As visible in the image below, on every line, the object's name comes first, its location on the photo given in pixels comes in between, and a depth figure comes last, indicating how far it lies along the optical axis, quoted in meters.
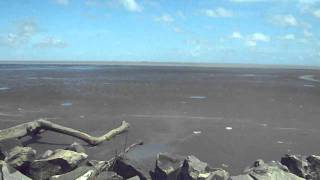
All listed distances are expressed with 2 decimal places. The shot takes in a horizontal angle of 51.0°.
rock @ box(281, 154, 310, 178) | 7.79
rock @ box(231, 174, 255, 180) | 7.03
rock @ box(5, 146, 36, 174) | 7.48
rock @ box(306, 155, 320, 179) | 7.87
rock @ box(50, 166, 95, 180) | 7.00
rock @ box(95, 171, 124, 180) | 7.09
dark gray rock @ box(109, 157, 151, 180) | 7.61
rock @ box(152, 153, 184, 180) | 7.45
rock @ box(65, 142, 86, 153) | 8.79
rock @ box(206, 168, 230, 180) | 6.86
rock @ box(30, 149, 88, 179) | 7.33
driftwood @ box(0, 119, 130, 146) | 9.44
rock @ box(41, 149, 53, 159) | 7.88
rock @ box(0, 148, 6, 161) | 8.09
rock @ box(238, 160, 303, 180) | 7.07
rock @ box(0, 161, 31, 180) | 6.71
